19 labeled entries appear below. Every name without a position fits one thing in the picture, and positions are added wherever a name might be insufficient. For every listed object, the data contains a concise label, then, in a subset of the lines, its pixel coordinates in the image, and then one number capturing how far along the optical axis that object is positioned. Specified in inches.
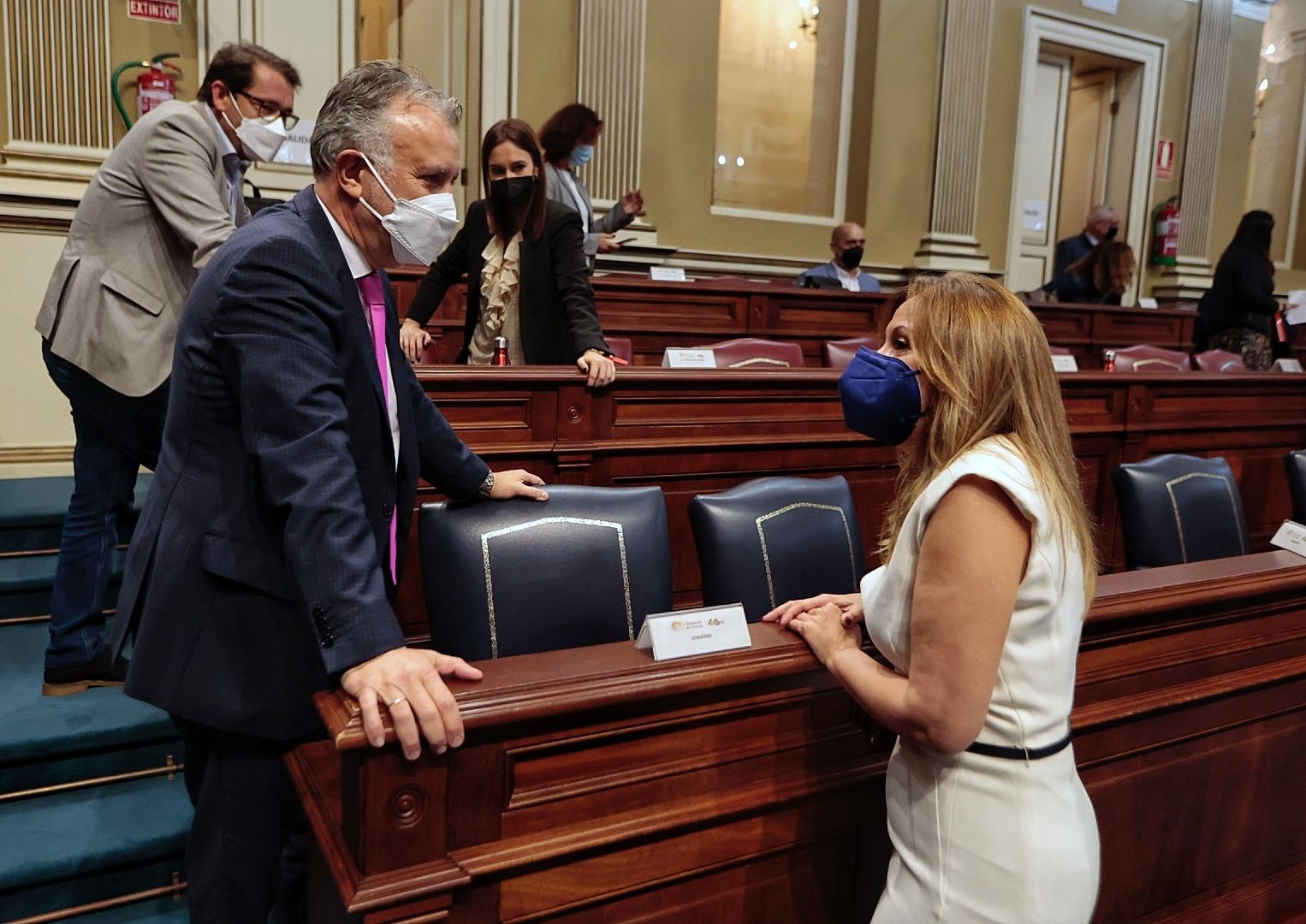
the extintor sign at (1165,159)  316.2
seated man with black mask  212.1
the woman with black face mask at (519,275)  98.1
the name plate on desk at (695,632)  44.1
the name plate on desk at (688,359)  113.7
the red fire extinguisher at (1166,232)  314.8
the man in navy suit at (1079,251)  247.6
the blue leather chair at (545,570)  60.4
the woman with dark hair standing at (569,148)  156.8
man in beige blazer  84.2
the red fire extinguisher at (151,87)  163.8
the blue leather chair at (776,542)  72.1
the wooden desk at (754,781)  38.2
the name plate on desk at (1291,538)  67.5
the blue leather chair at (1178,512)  94.0
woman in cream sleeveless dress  37.9
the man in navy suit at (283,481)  42.1
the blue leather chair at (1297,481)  106.3
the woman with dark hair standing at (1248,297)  209.9
